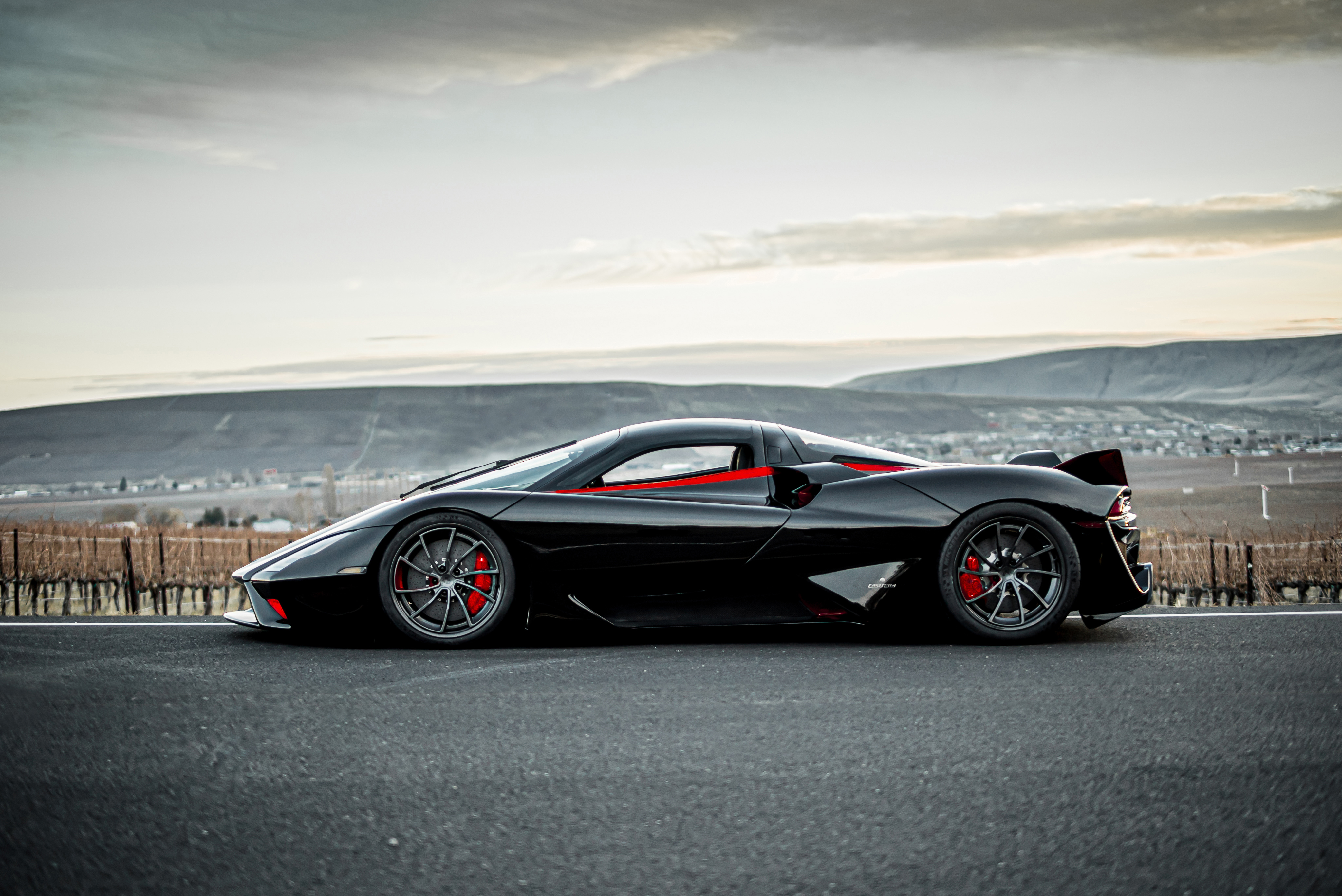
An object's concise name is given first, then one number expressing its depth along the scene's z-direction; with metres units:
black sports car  5.80
